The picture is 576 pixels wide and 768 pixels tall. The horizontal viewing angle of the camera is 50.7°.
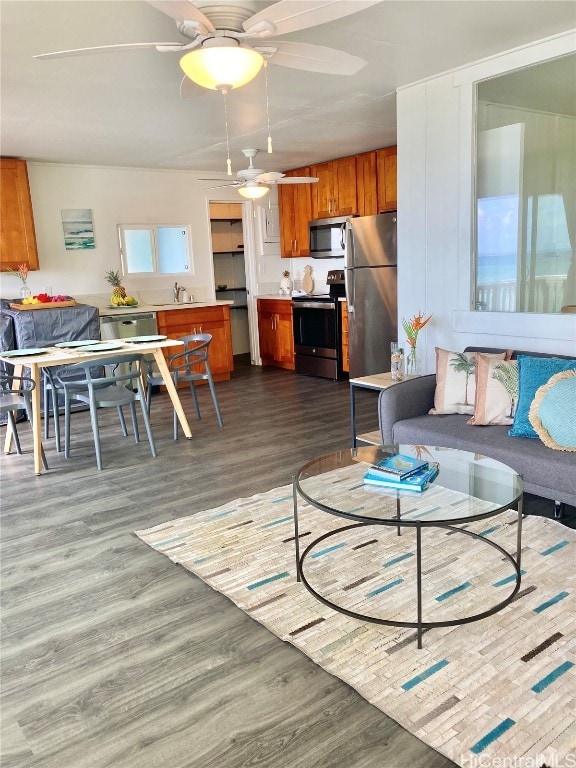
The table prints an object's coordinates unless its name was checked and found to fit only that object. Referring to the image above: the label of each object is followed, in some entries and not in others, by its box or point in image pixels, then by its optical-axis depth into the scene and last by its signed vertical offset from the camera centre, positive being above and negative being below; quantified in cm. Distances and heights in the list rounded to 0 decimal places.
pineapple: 653 -12
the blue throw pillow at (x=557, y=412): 279 -72
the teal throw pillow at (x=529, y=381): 300 -61
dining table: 402 -52
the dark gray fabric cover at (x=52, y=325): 557 -42
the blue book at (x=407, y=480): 230 -82
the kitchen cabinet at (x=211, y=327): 666 -60
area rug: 168 -125
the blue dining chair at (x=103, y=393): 406 -82
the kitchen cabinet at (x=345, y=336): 655 -75
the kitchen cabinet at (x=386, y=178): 605 +86
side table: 382 -75
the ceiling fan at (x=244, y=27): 202 +86
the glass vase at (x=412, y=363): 400 -65
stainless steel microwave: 669 +33
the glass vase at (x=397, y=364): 392 -64
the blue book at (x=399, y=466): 236 -80
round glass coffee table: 212 -123
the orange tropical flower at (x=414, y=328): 394 -42
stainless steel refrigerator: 582 -24
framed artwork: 639 +53
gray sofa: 271 -88
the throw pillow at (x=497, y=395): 321 -71
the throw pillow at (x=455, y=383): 341 -68
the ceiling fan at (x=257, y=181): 479 +71
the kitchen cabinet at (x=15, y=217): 570 +60
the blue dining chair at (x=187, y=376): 472 -80
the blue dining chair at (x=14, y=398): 418 -85
